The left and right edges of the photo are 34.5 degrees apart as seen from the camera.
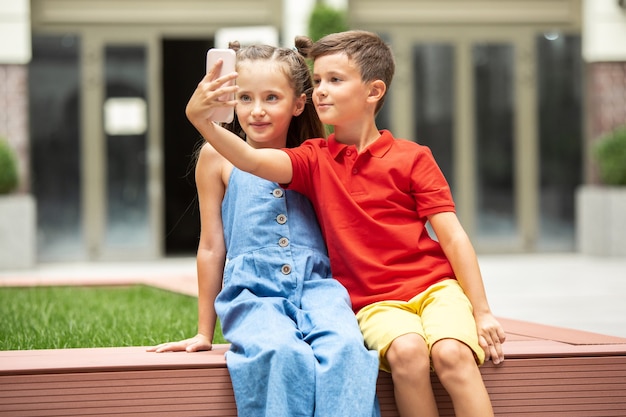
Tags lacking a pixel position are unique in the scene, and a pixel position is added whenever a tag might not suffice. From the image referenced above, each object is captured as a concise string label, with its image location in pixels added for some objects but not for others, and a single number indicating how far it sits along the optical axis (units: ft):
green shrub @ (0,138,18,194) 35.22
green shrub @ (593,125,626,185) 37.52
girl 9.12
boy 9.71
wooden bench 9.30
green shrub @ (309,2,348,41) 38.47
